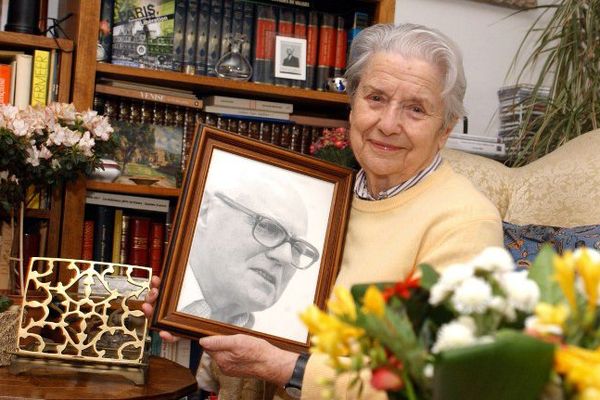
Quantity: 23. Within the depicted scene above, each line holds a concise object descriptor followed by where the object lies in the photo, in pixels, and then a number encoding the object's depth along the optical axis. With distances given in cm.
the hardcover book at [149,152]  280
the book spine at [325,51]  295
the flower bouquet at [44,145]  226
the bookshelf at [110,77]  258
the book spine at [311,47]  294
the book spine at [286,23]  291
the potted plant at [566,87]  298
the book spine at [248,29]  288
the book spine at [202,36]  282
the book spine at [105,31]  269
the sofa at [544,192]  207
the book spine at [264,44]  287
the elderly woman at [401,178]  161
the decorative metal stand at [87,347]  188
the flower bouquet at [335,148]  252
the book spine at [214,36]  283
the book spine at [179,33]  280
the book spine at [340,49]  296
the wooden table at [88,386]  174
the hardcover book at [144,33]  273
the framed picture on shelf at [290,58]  288
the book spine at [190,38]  281
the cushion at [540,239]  199
